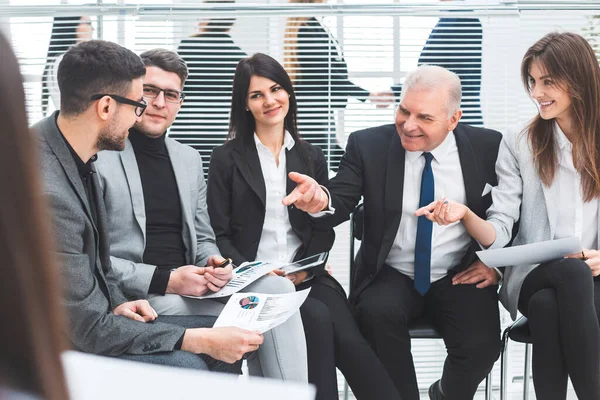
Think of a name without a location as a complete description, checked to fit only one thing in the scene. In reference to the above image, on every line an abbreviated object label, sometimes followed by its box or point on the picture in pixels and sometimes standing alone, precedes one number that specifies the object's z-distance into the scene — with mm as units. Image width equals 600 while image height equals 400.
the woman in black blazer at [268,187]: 2471
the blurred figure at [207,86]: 3365
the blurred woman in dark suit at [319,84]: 3377
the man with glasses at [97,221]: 1791
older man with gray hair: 2391
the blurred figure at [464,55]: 3418
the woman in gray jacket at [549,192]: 2283
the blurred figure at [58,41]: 3326
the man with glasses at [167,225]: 2176
